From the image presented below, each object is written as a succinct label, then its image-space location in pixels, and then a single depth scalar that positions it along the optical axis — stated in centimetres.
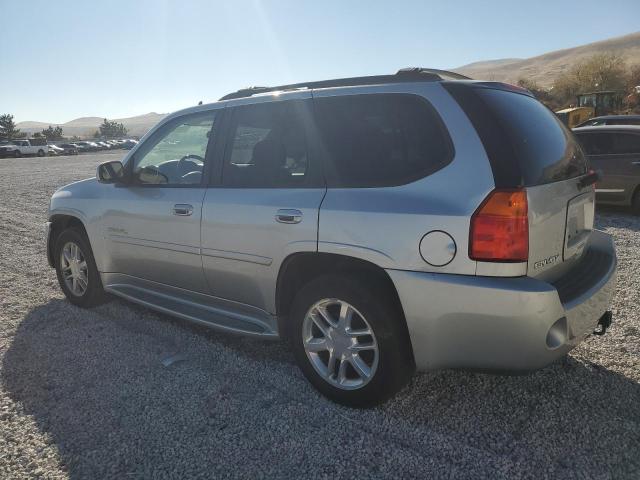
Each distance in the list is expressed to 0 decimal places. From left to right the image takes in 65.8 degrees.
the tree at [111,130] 10931
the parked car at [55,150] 5447
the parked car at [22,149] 4704
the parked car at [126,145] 6298
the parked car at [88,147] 6134
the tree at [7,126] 7881
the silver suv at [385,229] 227
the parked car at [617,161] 812
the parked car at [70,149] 5541
